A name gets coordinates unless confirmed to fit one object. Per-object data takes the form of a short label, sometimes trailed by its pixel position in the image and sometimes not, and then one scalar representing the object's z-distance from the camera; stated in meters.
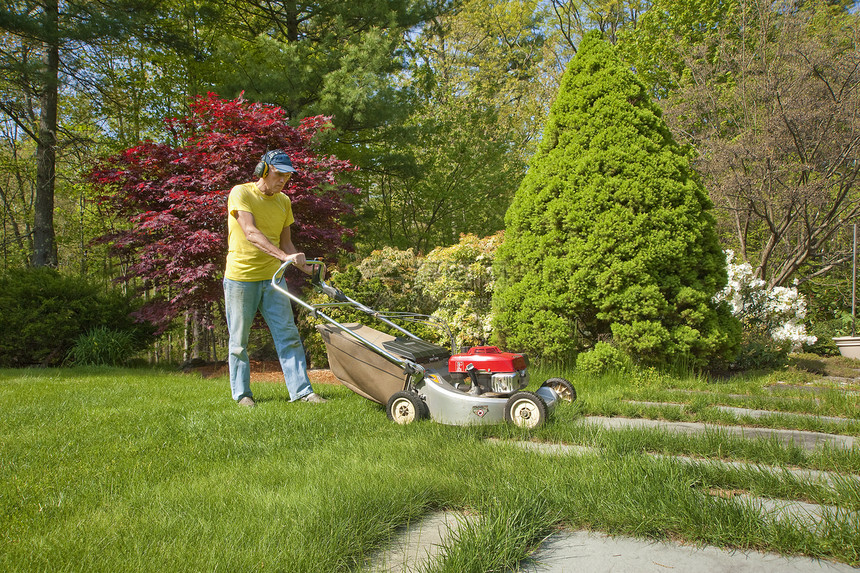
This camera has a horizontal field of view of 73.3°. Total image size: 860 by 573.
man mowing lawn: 4.79
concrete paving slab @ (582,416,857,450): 3.15
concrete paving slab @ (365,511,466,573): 1.82
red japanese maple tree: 7.36
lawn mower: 3.65
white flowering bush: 7.75
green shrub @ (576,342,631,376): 5.71
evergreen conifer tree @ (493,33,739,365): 5.70
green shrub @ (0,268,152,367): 8.10
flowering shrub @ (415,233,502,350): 7.68
